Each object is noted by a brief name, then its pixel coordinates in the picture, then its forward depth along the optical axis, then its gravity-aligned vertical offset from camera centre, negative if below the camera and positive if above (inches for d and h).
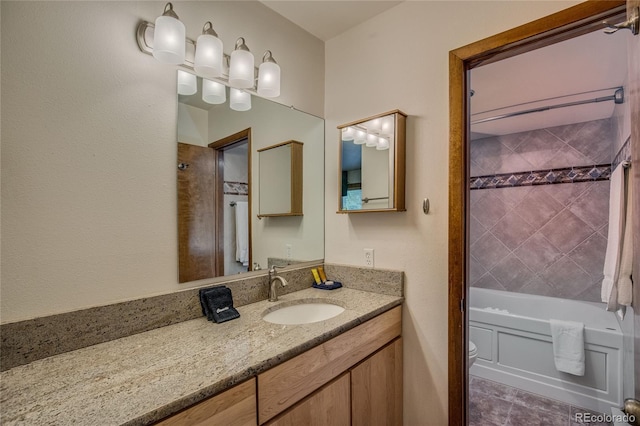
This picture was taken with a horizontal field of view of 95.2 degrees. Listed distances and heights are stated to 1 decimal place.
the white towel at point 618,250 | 68.2 -9.4
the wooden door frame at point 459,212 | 55.3 +0.1
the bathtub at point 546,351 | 83.5 -44.3
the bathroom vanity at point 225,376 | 27.2 -17.9
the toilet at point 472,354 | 85.2 -41.5
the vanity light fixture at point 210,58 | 44.1 +26.8
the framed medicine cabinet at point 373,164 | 61.7 +11.0
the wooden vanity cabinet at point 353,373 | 37.3 -24.7
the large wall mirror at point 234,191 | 51.4 +4.5
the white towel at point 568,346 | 85.8 -40.2
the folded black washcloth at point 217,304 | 49.3 -15.8
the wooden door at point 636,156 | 25.7 +5.2
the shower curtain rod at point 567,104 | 86.5 +34.8
